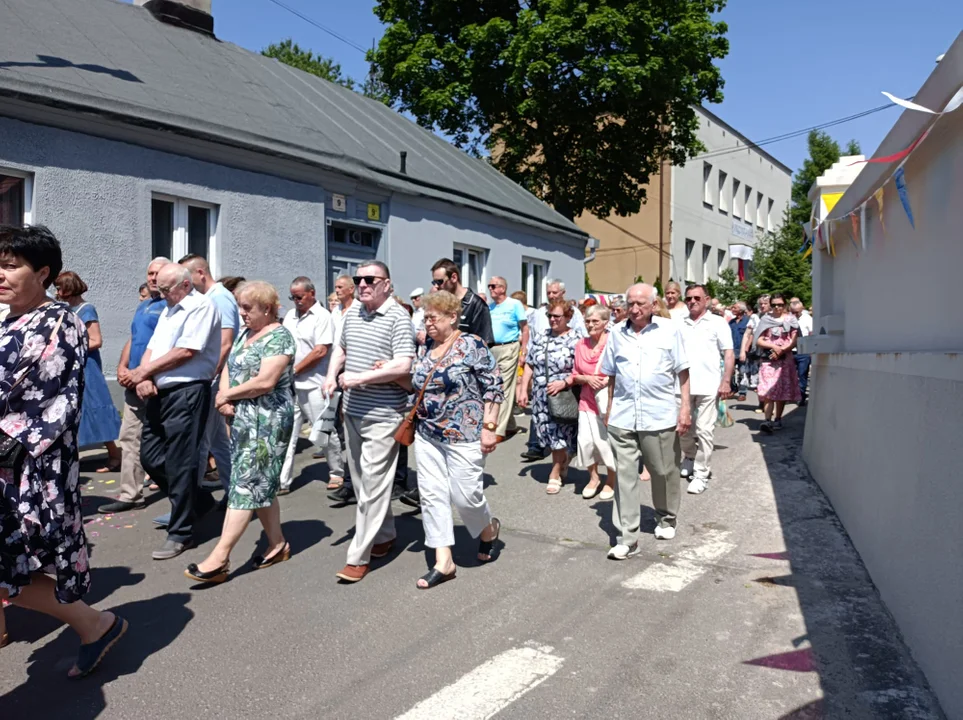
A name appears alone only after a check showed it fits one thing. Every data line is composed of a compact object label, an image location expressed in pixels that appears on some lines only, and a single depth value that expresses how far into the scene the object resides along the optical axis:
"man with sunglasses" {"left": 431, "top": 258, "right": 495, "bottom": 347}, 7.62
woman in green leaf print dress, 4.79
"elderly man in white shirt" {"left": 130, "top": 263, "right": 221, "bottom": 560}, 5.38
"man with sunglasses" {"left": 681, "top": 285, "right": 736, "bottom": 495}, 7.62
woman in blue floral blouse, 4.97
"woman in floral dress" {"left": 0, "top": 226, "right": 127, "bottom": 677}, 3.31
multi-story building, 34.06
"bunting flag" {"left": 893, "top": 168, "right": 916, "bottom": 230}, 4.40
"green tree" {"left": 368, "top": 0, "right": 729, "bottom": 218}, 22.62
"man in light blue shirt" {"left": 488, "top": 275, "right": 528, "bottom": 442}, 9.85
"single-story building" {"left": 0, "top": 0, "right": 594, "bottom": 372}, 9.20
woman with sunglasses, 10.68
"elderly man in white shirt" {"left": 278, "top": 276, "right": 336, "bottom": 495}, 7.12
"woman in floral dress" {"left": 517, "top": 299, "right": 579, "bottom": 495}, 7.46
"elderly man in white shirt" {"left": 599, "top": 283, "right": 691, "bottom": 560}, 5.57
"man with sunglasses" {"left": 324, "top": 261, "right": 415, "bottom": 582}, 5.07
